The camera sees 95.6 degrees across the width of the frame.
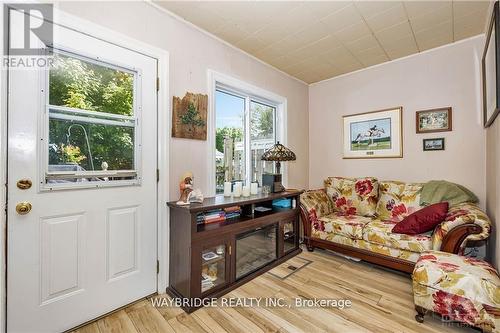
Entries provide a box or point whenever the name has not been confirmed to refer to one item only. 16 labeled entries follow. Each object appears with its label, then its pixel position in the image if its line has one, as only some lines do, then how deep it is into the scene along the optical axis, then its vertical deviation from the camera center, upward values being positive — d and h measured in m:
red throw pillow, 2.16 -0.51
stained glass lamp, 2.83 +0.17
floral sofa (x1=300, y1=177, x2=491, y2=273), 1.95 -0.61
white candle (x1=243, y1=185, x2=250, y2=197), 2.52 -0.25
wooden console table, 1.84 -0.75
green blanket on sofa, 2.43 -0.28
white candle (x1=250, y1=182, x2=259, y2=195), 2.71 -0.25
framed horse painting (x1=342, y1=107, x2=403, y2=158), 3.09 +0.49
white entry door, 1.42 -0.12
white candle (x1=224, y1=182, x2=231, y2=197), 2.48 -0.23
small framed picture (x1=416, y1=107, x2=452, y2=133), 2.71 +0.59
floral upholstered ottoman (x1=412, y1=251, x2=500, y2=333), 1.42 -0.82
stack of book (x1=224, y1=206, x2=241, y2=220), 2.30 -0.46
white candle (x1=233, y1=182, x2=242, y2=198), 2.46 -0.24
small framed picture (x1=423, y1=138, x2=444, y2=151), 2.75 +0.30
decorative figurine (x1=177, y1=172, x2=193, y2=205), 1.97 -0.19
